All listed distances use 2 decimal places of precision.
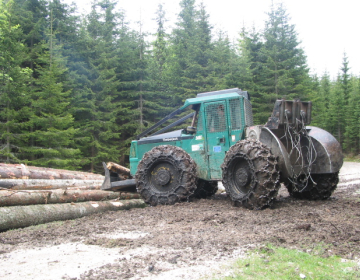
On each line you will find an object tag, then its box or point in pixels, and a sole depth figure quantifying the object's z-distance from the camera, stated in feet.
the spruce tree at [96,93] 78.69
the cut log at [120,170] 30.09
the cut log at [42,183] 28.58
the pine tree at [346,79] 143.95
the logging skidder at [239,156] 21.82
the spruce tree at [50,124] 63.05
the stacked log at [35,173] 32.12
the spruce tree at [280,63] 90.87
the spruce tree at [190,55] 90.63
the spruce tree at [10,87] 55.67
